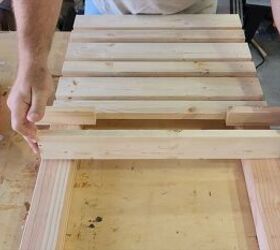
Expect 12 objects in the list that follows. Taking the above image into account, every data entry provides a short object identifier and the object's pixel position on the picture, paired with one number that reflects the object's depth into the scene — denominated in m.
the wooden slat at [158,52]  1.04
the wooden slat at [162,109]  0.89
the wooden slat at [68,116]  0.87
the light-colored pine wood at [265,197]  0.69
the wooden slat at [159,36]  1.10
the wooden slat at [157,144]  0.79
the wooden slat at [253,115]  0.87
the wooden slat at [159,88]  0.93
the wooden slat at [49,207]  0.68
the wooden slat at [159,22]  1.14
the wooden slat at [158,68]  0.99
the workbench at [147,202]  0.73
